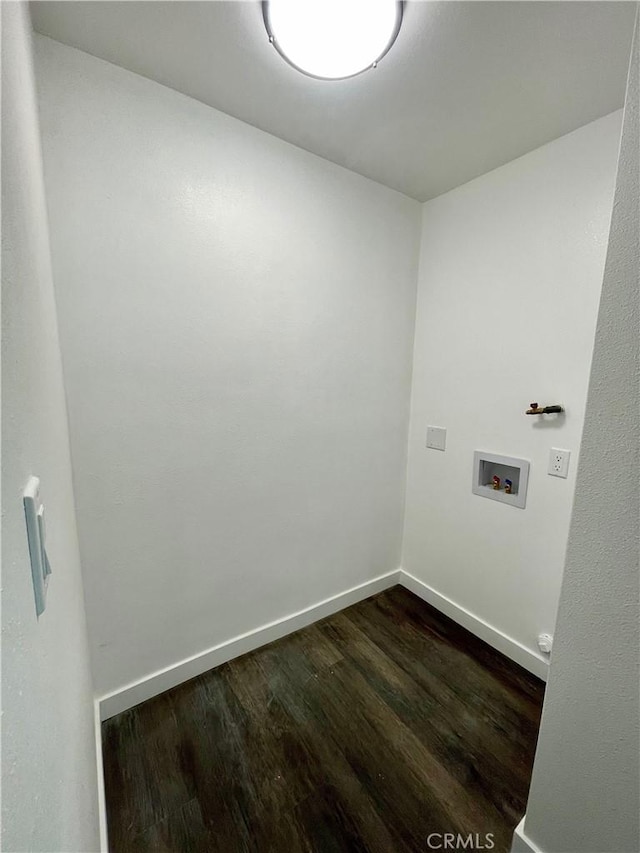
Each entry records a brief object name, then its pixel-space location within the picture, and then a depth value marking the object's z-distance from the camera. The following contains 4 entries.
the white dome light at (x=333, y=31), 0.96
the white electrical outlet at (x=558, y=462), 1.50
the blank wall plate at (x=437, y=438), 2.00
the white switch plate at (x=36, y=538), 0.42
